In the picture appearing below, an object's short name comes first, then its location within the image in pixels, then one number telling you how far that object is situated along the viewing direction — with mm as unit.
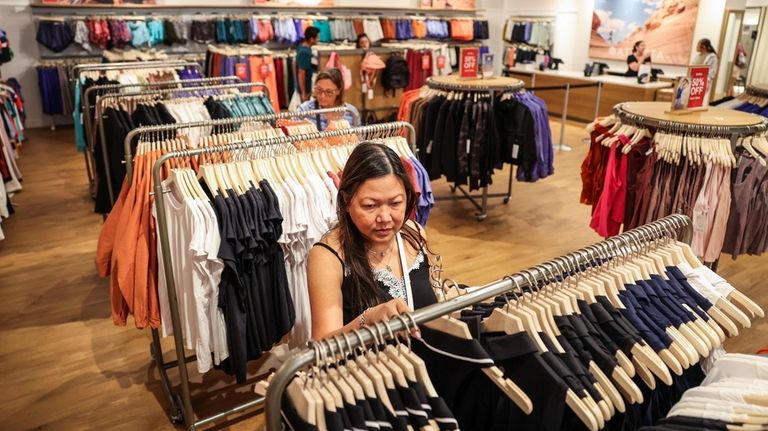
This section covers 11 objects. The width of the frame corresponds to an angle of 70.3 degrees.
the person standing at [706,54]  7844
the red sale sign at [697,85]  3549
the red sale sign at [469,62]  5605
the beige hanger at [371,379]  1171
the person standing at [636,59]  9711
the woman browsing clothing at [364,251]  1822
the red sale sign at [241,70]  8759
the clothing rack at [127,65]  5223
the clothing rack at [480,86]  5270
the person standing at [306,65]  7953
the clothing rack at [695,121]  3154
